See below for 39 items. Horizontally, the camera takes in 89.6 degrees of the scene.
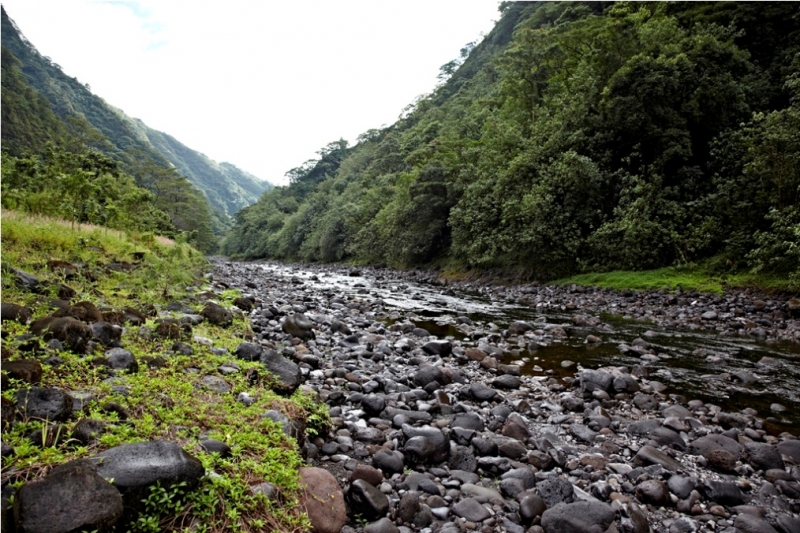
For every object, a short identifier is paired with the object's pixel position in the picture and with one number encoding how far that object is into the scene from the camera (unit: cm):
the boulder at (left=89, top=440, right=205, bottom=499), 262
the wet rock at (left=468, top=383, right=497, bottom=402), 663
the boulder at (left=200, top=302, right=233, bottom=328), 780
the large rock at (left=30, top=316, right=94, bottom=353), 446
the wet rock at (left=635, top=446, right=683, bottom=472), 473
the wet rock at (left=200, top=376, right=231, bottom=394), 454
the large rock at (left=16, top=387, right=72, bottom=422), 304
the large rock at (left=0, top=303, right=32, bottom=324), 485
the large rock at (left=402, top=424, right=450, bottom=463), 463
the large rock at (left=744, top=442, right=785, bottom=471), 480
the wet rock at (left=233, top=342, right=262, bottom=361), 585
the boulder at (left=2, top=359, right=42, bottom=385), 346
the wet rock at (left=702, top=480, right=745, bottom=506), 415
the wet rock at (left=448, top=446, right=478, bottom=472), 461
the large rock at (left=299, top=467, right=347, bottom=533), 325
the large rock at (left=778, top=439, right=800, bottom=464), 505
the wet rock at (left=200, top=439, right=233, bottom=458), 330
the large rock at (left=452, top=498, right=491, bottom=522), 373
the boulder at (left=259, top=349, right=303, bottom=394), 521
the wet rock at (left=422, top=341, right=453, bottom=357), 917
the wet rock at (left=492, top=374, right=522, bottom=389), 730
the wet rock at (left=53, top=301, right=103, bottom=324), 519
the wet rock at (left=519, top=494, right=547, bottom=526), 377
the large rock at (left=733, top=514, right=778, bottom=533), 372
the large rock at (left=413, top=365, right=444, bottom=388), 715
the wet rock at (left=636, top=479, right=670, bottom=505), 409
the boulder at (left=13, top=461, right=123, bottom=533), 220
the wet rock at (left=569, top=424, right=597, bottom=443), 541
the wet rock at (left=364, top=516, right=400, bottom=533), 336
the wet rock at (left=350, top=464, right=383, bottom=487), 400
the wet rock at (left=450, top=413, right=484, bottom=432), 553
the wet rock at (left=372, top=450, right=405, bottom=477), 436
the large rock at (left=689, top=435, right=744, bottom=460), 502
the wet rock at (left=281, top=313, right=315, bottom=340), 935
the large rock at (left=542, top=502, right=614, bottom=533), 356
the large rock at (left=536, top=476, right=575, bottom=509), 404
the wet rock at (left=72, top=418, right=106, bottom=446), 300
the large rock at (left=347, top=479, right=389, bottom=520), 360
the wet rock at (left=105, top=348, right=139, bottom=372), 444
